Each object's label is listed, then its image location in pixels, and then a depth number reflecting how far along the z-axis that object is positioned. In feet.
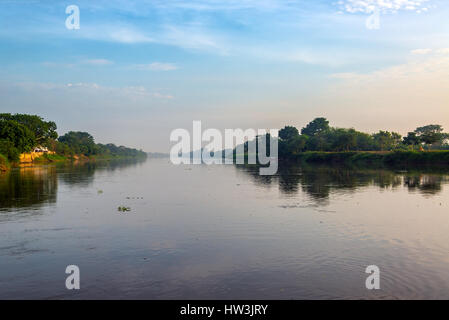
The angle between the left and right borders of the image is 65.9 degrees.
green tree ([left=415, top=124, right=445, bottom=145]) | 342.97
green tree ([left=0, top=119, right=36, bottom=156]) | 286.05
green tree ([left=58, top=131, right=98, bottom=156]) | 590.80
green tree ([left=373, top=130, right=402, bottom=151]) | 450.30
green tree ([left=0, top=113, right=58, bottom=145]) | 363.35
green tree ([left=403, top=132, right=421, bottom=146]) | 358.82
